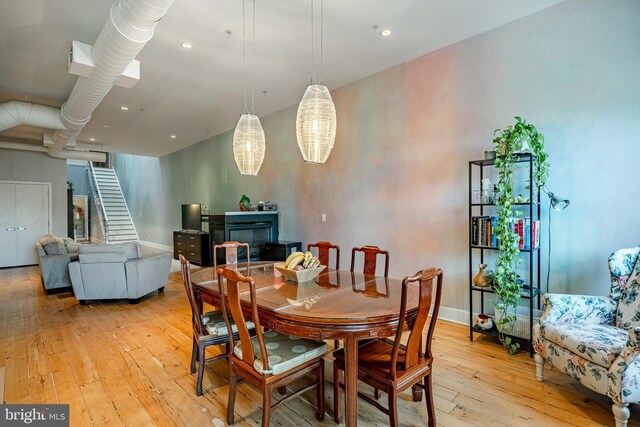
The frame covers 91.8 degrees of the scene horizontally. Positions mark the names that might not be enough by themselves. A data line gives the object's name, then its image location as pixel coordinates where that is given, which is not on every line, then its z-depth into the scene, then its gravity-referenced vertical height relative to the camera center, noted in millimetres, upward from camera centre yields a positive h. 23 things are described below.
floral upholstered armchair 1730 -848
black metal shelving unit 2760 -443
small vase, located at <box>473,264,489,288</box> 3033 -699
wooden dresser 6988 -835
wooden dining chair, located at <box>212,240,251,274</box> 3133 -442
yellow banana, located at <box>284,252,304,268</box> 2447 -385
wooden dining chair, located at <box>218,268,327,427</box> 1658 -856
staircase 10523 +139
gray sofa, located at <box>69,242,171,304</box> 4262 -877
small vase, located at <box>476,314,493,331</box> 3027 -1119
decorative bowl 2336 -493
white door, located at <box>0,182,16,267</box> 7207 -313
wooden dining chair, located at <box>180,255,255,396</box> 2195 -876
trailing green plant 2721 +74
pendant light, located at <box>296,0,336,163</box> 2332 +655
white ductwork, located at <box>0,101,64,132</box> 4531 +1475
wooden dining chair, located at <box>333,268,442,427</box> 1601 -867
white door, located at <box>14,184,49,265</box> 7441 -165
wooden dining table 1608 -560
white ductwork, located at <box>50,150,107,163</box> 7696 +1441
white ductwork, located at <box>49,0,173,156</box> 2303 +1474
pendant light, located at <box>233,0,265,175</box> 2875 +620
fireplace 5547 -338
